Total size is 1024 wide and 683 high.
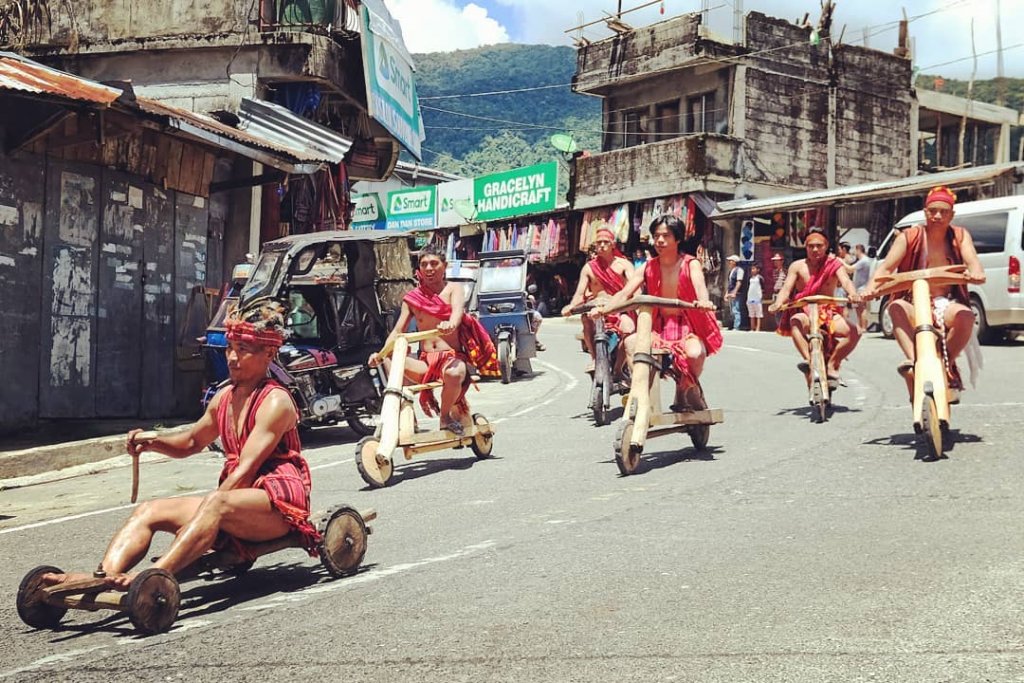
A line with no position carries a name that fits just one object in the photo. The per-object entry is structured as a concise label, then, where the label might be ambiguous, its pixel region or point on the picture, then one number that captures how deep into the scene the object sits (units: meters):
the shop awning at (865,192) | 24.61
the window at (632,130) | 38.44
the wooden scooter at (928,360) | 8.60
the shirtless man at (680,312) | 9.26
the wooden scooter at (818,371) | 11.22
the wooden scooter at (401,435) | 8.60
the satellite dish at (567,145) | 38.69
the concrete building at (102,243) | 12.50
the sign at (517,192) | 38.56
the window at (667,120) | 36.84
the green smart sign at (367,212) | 42.56
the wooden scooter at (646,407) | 8.50
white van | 19.69
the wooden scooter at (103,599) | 4.64
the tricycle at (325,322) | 11.82
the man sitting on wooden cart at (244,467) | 5.14
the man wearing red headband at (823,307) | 11.95
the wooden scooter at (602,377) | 12.02
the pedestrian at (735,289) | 28.59
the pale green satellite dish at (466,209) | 41.55
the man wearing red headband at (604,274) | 12.51
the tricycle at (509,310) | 18.80
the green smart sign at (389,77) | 19.89
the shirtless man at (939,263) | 9.27
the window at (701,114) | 35.38
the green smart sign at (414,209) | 43.38
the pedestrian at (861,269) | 23.28
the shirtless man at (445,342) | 9.62
